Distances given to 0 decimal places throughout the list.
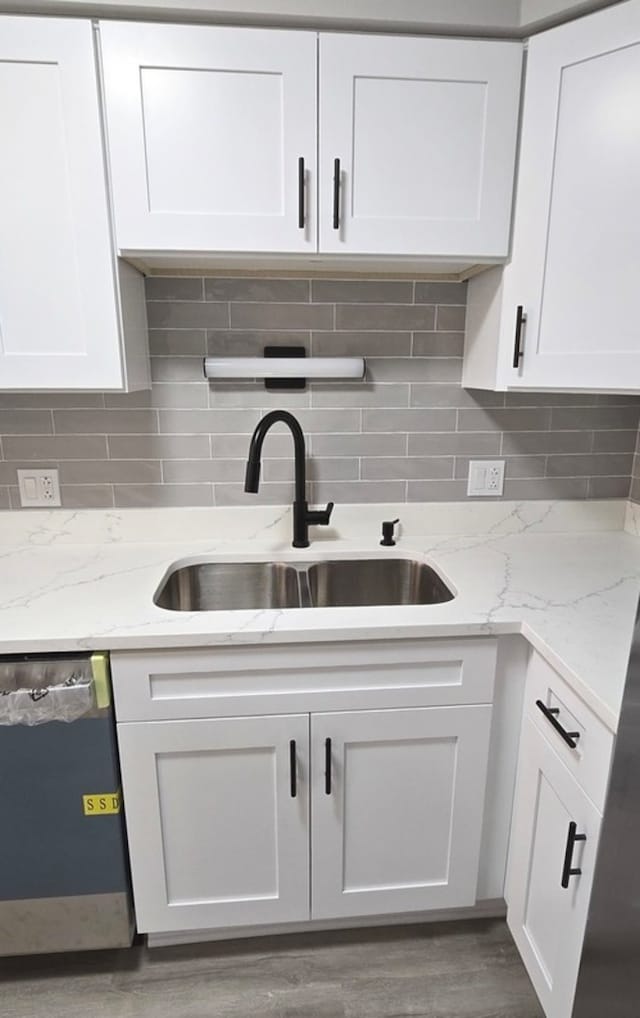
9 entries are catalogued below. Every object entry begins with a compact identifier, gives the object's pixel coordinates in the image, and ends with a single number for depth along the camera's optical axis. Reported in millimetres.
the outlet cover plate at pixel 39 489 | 1599
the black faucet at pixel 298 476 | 1396
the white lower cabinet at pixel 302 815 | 1230
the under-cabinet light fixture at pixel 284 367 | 1536
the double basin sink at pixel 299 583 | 1618
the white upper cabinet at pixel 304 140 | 1167
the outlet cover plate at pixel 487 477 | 1729
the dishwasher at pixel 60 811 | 1144
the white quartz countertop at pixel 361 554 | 1126
